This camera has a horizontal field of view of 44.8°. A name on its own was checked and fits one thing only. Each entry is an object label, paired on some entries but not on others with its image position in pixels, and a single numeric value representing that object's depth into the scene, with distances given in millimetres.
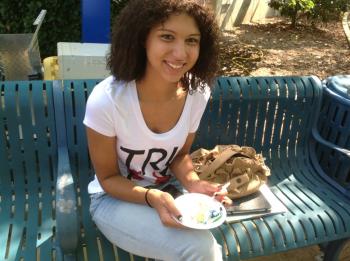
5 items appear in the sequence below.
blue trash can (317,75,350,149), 2896
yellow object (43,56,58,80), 3215
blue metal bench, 2131
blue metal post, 3398
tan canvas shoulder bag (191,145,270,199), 2385
